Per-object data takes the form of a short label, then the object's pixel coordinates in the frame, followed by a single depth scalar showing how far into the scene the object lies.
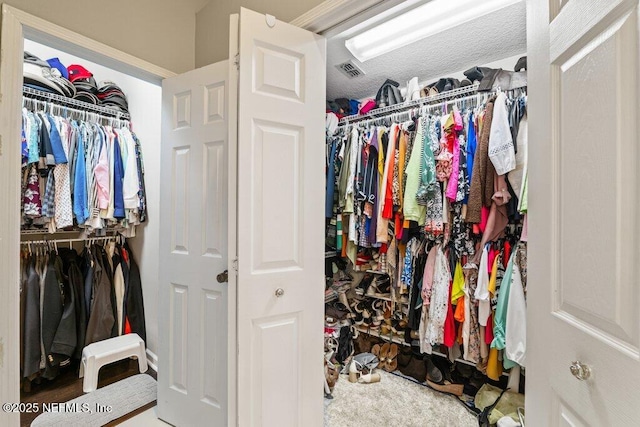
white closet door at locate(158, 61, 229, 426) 1.48
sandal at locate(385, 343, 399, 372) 2.23
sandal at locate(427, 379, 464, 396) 1.90
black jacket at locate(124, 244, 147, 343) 2.40
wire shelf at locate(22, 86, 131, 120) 1.95
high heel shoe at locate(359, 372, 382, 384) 2.06
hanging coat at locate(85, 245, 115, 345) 2.16
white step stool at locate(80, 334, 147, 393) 1.91
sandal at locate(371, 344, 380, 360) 2.34
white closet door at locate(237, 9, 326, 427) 1.13
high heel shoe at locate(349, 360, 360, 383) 2.07
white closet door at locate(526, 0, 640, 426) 0.49
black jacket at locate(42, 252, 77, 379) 1.98
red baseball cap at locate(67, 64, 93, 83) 2.30
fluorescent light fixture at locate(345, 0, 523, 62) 1.57
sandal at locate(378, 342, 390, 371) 2.26
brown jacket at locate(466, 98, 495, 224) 1.68
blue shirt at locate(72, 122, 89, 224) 1.98
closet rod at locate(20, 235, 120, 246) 2.04
